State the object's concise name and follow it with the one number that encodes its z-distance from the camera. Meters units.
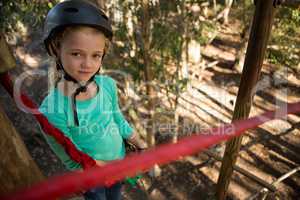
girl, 1.49
